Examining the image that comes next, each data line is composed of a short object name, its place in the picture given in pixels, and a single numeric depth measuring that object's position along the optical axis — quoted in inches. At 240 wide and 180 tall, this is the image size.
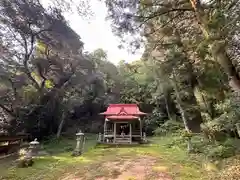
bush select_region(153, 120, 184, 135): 673.0
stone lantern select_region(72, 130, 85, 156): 377.1
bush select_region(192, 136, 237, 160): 237.1
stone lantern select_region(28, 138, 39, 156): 301.9
